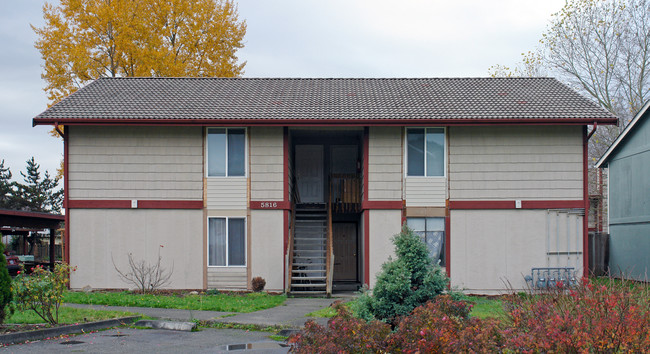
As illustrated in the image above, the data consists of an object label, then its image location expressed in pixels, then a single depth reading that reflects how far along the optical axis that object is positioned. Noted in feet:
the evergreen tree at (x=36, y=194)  163.32
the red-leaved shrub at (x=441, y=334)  21.16
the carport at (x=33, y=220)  72.69
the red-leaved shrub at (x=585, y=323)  20.35
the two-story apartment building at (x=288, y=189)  58.44
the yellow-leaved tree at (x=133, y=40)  92.02
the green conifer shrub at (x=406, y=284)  31.37
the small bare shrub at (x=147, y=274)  58.49
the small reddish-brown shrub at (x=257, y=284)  57.72
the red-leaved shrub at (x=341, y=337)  22.09
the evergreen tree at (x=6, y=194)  160.56
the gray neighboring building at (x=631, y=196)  70.03
